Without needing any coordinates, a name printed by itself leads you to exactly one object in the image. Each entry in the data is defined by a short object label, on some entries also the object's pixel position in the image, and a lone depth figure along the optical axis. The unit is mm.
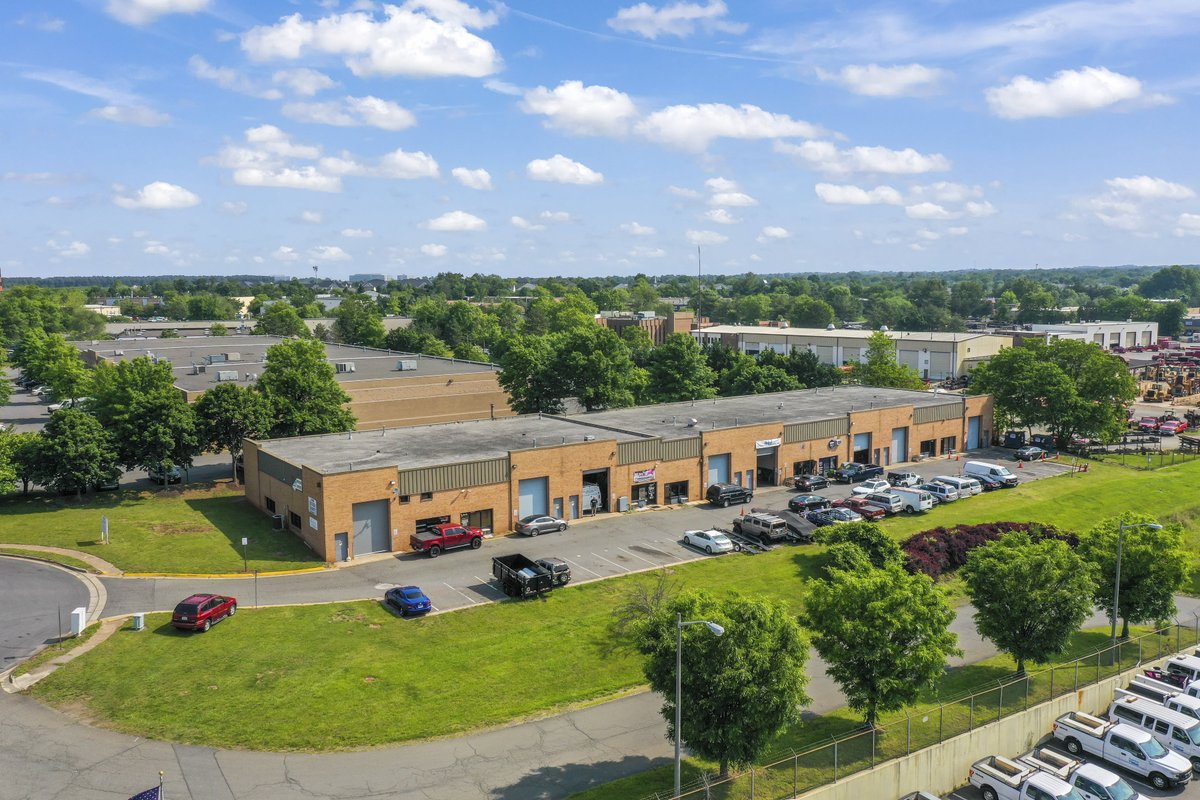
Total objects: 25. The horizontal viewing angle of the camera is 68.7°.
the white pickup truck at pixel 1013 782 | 26656
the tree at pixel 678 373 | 87188
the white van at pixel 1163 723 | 30406
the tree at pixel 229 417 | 61406
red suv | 36312
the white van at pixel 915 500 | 58188
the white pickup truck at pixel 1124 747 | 28828
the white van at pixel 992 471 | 65375
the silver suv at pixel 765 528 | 51000
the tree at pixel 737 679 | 24391
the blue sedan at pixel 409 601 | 39031
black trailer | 41156
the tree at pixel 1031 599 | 32188
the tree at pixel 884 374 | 98062
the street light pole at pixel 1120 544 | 35719
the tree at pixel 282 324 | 167000
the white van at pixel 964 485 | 62656
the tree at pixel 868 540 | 45731
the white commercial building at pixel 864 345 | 136875
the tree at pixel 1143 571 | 37562
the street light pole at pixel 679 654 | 22469
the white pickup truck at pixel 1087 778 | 26953
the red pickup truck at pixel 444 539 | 47906
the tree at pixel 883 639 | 27406
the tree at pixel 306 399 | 64438
